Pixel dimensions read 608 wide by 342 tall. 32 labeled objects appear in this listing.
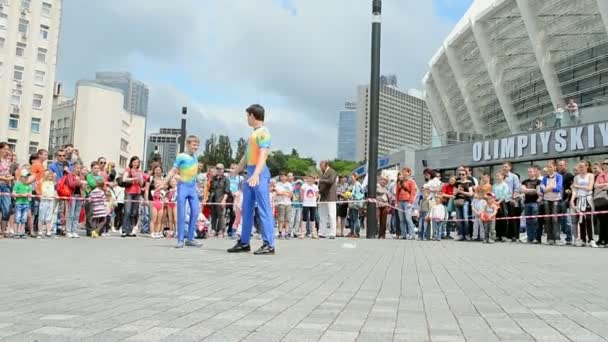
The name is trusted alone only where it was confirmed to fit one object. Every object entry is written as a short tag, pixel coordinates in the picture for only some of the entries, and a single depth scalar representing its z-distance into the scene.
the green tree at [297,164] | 122.56
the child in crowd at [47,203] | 12.68
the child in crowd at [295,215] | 16.48
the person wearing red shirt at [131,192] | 14.37
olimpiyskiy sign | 28.23
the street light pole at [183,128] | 27.70
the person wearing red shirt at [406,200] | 16.19
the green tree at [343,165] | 126.47
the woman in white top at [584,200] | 13.17
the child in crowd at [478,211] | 15.17
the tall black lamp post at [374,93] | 16.94
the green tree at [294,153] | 137.00
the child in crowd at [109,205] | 14.22
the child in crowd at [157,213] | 14.40
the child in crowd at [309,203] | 16.17
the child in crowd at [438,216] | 15.92
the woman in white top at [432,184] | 16.31
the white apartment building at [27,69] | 71.25
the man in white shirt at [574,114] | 28.87
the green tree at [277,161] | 108.11
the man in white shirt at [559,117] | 29.52
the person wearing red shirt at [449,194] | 16.34
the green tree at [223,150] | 91.00
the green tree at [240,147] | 92.66
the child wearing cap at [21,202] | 12.13
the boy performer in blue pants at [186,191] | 9.81
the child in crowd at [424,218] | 16.14
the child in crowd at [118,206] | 15.50
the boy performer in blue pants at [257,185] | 8.39
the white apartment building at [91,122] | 98.31
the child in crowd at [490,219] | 14.79
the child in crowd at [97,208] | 13.71
